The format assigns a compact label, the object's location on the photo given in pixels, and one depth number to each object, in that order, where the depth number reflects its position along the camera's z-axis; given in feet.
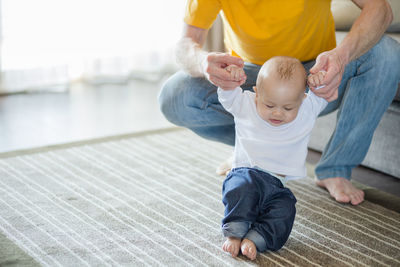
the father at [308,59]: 9.23
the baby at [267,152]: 8.21
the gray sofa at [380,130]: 10.06
